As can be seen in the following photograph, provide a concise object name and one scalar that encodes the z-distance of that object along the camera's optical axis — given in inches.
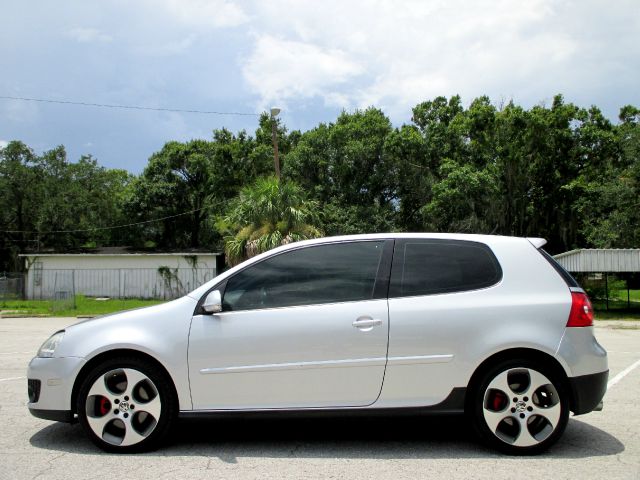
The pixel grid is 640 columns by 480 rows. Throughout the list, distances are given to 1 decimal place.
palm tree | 876.6
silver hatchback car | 169.3
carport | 913.5
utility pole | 860.6
